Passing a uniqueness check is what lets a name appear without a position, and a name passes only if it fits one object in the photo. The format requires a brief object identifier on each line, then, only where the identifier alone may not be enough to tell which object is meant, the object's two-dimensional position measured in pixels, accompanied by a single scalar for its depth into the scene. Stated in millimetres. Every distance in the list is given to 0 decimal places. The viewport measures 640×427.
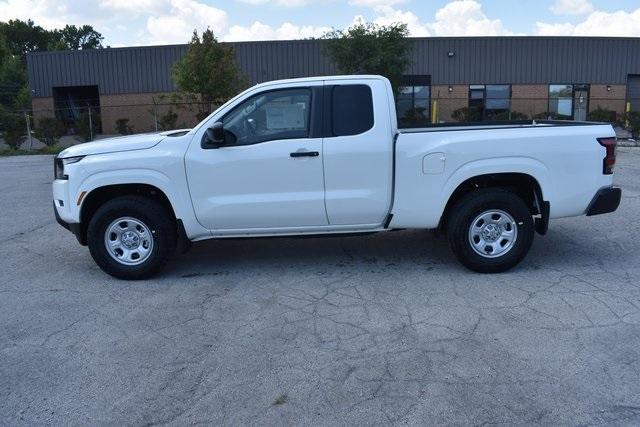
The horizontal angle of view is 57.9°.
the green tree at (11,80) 50531
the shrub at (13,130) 24781
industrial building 33531
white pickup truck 5660
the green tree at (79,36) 88994
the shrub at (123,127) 31578
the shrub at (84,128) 25766
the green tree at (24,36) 80312
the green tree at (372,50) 26875
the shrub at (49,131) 24609
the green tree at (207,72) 25047
